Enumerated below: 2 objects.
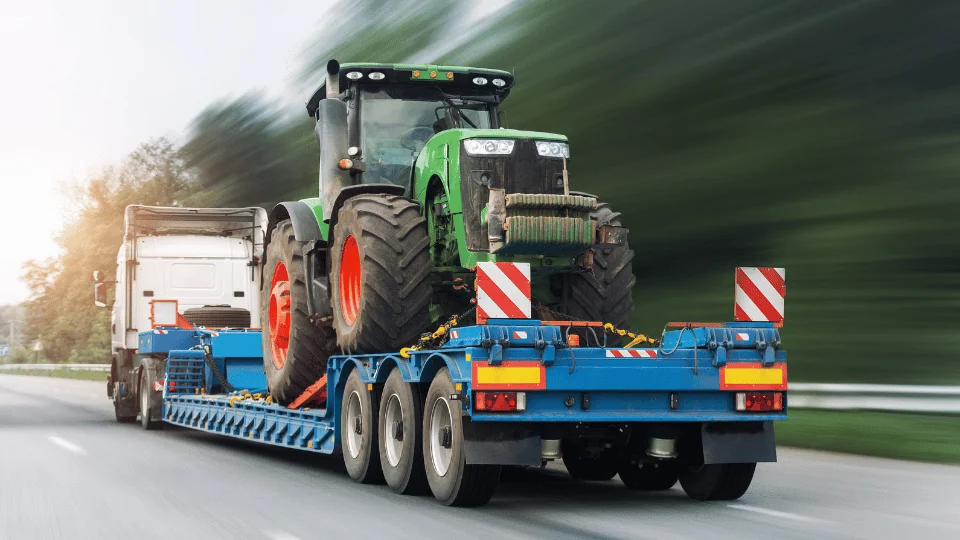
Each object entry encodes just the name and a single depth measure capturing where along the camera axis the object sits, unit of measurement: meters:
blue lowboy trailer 9.15
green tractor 10.66
